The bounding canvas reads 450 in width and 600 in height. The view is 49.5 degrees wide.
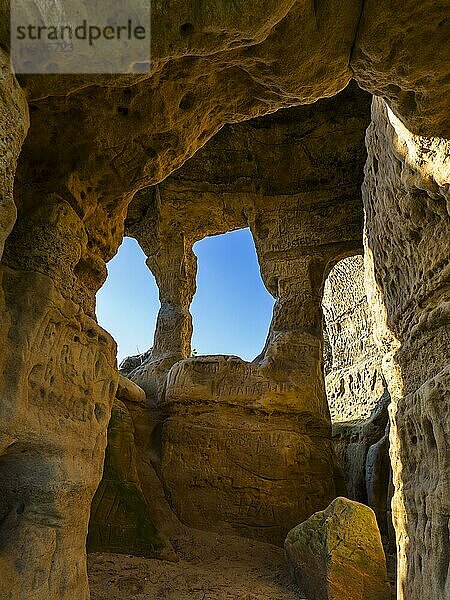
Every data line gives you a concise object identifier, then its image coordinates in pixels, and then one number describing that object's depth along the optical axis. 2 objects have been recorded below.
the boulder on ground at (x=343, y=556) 4.62
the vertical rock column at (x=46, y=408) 2.67
